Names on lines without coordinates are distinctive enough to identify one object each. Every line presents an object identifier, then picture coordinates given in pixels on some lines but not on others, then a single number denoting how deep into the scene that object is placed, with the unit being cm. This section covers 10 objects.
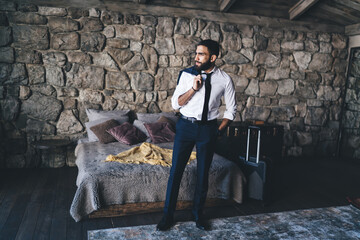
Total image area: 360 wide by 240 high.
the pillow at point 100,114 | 458
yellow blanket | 333
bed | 286
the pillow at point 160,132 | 436
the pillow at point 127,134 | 421
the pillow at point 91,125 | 440
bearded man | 258
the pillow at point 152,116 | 475
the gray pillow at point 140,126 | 452
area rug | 222
